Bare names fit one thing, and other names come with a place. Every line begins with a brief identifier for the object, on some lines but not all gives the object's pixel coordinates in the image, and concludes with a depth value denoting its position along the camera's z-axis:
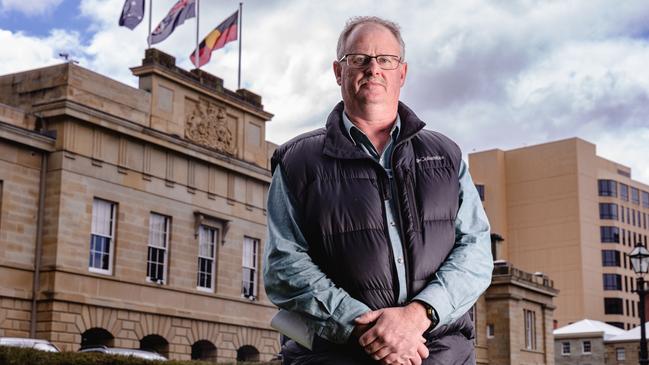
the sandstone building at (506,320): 53.44
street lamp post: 24.67
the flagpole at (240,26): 37.09
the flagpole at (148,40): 33.97
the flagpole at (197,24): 35.62
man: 3.31
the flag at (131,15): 33.53
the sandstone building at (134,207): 28.84
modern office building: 101.88
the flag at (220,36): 36.06
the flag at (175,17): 34.03
